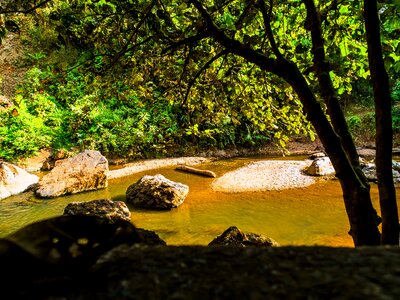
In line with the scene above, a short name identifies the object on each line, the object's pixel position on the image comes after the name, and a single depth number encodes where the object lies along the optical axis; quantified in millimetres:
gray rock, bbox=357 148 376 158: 15547
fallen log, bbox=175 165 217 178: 12287
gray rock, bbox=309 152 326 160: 14991
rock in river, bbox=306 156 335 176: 11461
